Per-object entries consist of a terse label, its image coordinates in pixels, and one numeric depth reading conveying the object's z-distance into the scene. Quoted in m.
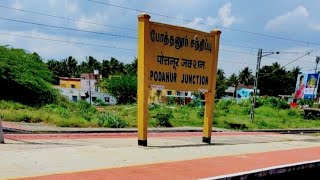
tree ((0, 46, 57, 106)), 32.88
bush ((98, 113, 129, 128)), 22.21
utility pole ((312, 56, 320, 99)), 69.38
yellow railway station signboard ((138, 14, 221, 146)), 12.07
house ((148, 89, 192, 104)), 69.12
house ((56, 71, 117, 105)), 74.94
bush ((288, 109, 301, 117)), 47.84
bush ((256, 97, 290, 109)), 54.81
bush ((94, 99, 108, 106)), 66.44
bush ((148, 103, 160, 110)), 42.23
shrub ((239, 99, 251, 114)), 48.69
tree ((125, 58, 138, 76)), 90.62
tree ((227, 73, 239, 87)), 118.97
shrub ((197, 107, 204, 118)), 34.19
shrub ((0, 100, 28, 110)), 27.77
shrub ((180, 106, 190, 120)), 32.23
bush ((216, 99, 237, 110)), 55.40
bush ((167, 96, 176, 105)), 66.69
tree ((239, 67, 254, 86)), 120.88
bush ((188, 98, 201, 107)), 54.78
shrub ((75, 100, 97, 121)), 24.38
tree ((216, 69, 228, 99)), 97.46
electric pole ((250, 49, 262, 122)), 34.59
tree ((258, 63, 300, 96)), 109.50
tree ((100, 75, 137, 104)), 71.88
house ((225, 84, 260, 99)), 104.09
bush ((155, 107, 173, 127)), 25.33
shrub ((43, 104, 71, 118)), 24.37
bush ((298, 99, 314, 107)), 63.27
